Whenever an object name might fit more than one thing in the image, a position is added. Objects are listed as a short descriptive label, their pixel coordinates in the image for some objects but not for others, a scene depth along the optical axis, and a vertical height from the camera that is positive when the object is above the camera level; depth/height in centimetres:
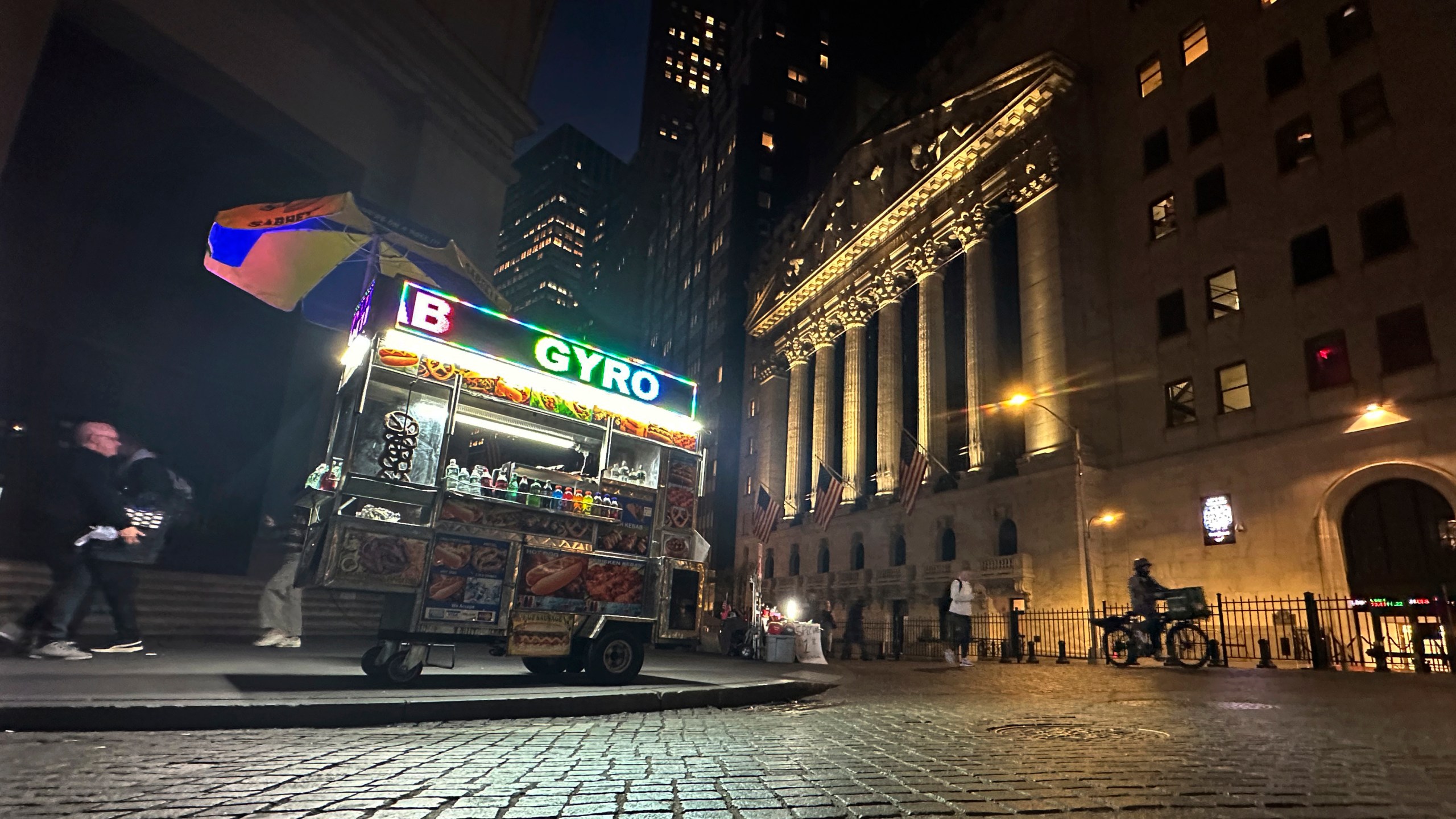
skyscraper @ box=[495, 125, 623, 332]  15038 +7798
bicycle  1524 -19
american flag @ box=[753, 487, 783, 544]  3988 +453
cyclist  1591 +57
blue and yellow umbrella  1104 +519
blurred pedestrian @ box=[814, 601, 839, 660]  2672 -78
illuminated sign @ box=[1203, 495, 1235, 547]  2238 +326
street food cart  759 +102
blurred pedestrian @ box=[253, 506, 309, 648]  1063 -50
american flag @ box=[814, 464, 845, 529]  3722 +531
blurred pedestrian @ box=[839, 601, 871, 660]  3198 -90
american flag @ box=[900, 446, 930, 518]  3203 +595
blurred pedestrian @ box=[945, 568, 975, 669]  2003 +3
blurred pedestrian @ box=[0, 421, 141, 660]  808 +33
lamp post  2083 +308
